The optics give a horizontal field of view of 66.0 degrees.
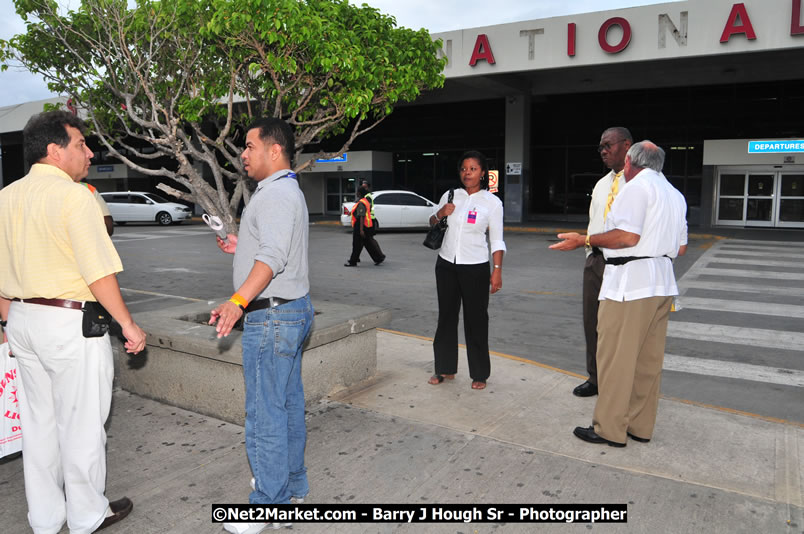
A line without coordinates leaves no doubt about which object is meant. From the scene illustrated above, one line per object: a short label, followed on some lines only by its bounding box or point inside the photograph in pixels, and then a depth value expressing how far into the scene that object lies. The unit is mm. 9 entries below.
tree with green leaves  5070
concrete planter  4348
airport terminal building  18578
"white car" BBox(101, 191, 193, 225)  28234
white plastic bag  3588
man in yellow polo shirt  2756
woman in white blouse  5051
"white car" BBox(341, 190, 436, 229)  22719
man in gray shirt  2938
